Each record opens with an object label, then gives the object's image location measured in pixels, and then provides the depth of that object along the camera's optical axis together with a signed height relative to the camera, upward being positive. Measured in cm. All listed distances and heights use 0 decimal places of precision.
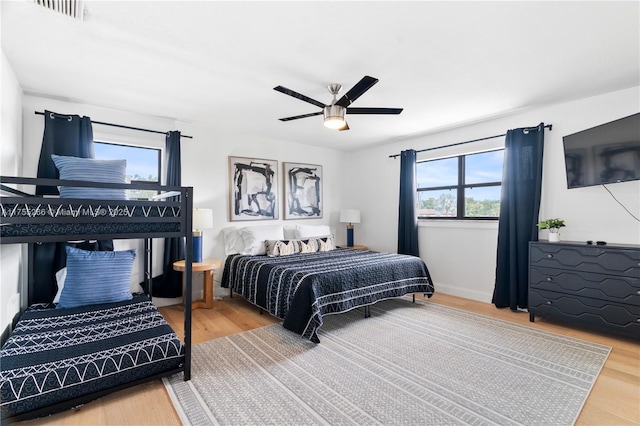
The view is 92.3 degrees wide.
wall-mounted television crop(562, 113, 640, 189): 265 +60
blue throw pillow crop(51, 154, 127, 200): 263 +36
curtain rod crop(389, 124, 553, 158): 345 +100
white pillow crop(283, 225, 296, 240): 479 -31
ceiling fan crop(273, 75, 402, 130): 259 +92
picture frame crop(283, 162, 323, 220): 510 +39
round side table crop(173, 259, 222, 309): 373 -91
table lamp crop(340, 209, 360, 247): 545 -7
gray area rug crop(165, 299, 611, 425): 178 -115
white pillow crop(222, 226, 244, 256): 429 -39
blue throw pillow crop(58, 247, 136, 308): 265 -60
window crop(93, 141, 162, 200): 354 +63
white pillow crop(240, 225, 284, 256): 417 -34
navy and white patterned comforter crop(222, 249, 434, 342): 285 -73
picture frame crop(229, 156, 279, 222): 450 +37
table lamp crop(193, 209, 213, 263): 371 -15
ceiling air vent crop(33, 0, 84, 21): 170 +116
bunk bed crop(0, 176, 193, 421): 168 -85
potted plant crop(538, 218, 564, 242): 320 -10
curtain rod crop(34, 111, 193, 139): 337 +98
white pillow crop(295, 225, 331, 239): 478 -28
